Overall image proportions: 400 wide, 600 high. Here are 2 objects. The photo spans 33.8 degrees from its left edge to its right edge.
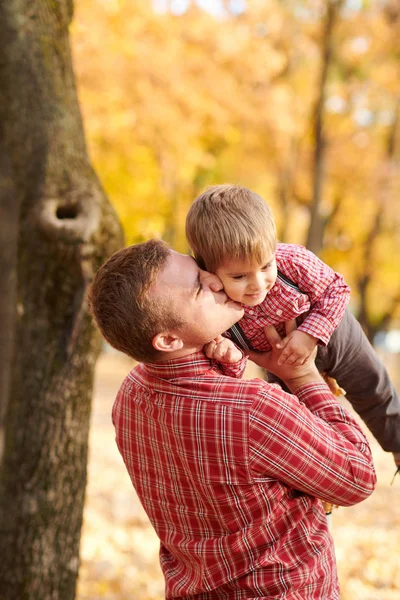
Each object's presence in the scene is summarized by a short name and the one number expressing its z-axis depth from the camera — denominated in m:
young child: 1.93
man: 1.73
